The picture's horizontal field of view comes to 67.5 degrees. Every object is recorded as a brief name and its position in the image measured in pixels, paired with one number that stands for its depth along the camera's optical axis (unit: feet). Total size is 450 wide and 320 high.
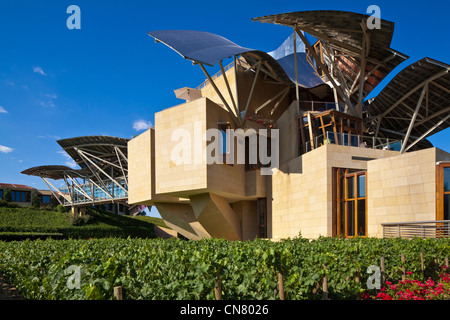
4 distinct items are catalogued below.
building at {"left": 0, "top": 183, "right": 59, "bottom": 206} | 206.08
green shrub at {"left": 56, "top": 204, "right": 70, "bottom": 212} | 188.27
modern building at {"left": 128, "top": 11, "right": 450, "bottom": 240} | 64.80
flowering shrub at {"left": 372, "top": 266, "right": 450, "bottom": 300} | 28.30
